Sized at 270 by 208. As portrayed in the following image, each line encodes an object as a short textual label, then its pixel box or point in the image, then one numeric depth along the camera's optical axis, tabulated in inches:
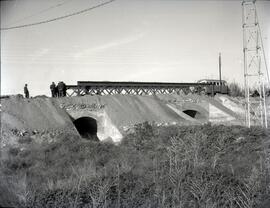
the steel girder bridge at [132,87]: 1021.8
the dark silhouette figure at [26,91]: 921.0
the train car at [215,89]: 1250.0
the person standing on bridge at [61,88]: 965.2
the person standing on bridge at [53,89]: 972.7
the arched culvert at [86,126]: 965.2
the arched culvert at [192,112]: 1180.2
